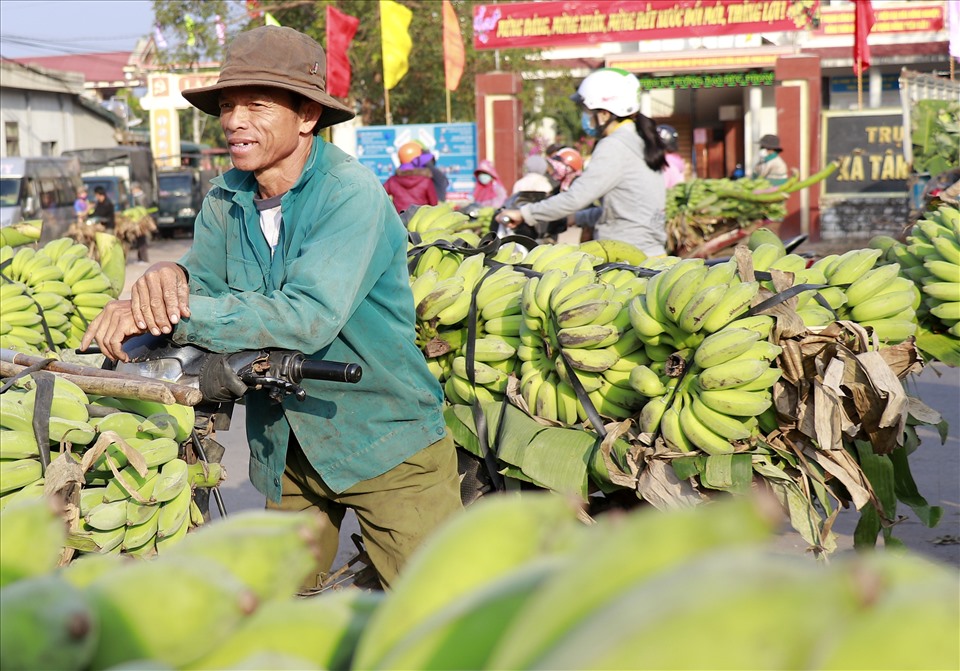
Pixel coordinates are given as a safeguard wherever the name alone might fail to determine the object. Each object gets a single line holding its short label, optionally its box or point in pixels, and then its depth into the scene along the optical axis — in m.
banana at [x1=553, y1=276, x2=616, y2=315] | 3.65
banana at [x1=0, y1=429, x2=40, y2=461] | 2.78
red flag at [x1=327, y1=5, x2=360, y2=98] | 17.75
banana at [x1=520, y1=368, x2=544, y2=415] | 3.81
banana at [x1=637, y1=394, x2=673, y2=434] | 3.49
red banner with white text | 21.00
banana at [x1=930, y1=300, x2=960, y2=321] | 4.17
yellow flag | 18.08
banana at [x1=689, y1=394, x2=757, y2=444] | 3.38
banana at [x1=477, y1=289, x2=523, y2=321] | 3.98
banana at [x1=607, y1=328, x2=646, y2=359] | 3.71
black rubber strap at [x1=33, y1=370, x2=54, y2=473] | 2.80
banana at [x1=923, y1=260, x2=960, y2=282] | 4.29
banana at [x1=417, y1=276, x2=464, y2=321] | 3.92
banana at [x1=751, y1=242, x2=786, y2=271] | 4.02
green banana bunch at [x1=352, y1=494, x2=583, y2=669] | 0.88
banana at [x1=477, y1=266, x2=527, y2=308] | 4.04
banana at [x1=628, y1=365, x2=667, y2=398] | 3.51
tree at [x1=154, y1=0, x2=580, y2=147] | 24.53
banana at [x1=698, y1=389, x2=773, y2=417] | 3.37
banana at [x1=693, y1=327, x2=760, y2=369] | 3.33
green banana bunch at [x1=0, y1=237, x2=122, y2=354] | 4.97
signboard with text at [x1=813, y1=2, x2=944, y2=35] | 27.48
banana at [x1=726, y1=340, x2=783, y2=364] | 3.36
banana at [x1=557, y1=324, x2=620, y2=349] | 3.61
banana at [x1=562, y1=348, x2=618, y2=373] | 3.62
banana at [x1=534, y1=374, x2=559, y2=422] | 3.77
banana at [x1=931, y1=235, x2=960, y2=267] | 4.36
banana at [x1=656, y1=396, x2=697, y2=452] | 3.42
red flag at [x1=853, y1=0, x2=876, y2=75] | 18.09
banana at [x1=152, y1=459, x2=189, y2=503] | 2.99
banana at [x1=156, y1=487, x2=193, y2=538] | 3.04
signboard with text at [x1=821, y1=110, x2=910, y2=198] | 18.53
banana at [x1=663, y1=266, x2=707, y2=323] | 3.40
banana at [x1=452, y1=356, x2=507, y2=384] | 3.88
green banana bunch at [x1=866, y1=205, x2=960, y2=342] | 3.95
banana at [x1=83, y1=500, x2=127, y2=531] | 2.86
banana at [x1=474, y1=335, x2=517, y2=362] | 3.90
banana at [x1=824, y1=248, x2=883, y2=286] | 3.95
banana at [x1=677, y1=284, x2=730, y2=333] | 3.37
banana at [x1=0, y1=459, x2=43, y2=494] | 2.75
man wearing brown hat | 2.55
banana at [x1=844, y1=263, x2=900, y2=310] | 3.88
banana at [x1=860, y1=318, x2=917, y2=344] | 3.88
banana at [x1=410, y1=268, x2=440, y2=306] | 3.96
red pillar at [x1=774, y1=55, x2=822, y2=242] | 19.52
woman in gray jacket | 5.69
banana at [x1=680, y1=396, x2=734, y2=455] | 3.39
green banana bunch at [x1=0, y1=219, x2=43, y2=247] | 6.00
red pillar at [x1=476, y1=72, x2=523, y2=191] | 20.42
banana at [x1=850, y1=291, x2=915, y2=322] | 3.87
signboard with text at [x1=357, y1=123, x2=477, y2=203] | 19.78
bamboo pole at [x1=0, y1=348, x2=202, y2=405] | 2.53
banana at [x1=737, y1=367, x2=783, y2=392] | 3.38
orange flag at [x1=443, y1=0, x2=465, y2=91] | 19.00
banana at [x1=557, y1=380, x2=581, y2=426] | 3.77
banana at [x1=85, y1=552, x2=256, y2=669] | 0.92
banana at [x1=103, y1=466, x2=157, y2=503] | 2.92
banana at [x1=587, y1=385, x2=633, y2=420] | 3.71
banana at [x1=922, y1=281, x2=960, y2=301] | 4.20
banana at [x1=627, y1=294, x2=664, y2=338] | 3.52
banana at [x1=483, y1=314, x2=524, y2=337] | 3.98
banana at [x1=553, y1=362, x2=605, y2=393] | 3.69
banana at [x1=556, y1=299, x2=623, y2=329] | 3.62
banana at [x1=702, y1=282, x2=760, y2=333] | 3.40
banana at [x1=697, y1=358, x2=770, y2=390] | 3.32
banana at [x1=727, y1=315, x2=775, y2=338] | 3.43
